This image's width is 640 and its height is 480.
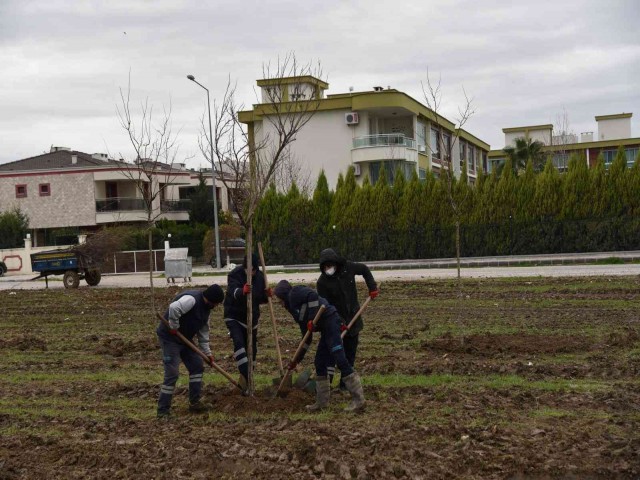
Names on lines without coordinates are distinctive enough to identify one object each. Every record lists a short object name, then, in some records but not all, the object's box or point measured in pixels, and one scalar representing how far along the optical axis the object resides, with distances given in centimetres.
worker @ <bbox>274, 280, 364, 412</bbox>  891
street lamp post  4141
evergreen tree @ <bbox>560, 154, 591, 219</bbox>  3709
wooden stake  951
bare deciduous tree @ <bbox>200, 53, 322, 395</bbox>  916
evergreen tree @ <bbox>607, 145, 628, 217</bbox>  3631
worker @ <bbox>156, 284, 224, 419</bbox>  891
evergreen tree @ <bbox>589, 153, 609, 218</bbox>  3672
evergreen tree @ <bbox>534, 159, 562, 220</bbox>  3766
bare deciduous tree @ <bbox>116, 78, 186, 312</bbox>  1389
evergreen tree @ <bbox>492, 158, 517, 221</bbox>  3838
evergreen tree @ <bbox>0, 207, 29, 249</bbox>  5472
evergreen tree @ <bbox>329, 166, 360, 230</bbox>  4116
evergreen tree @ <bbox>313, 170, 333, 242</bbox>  4147
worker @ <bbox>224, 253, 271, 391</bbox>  994
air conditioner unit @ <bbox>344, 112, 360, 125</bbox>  4953
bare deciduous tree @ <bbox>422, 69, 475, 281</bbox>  1319
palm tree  5419
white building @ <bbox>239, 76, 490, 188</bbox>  4912
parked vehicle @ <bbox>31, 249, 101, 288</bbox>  3103
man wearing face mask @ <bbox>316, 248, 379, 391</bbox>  1002
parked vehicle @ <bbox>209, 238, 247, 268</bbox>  4612
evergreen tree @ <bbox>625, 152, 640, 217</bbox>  3594
